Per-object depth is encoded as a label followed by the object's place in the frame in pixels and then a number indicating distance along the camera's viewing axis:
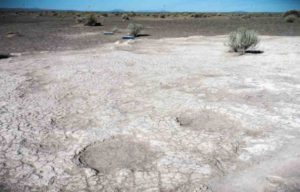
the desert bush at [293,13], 32.23
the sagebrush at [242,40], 10.14
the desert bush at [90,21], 23.90
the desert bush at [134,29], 16.69
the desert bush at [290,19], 25.24
